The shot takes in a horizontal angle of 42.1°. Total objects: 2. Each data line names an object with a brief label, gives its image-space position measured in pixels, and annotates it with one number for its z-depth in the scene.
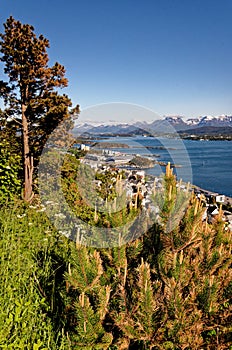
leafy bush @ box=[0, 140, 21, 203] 5.05
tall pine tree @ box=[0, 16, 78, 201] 5.81
